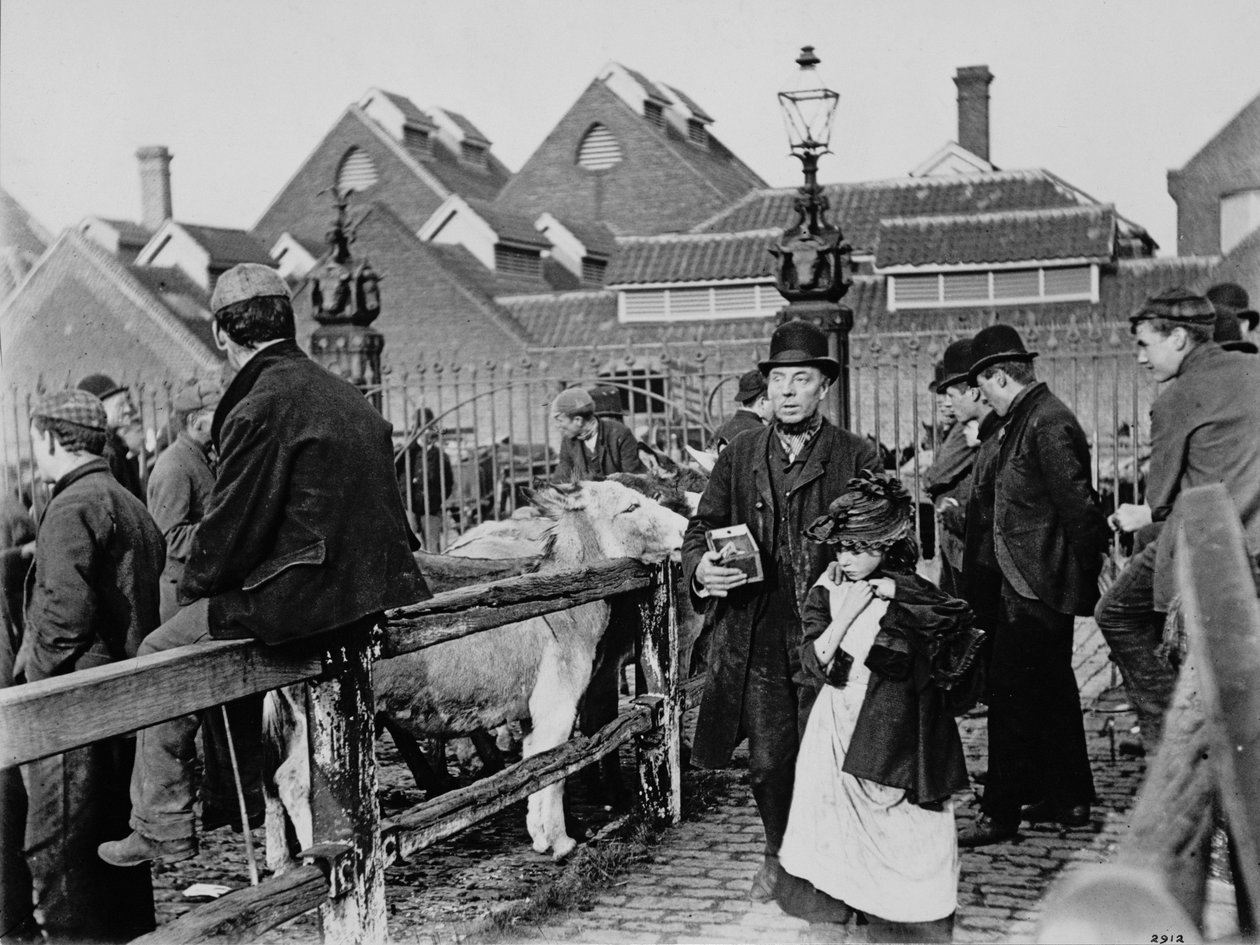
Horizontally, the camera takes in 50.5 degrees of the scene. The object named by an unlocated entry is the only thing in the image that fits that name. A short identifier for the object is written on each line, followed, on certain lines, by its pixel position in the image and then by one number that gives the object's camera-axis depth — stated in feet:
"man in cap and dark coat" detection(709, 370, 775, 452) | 26.18
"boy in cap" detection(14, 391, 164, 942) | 15.79
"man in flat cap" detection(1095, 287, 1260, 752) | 17.20
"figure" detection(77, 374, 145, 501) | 26.96
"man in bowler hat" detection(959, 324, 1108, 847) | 19.29
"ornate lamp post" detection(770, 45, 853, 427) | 33.71
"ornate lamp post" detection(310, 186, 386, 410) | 46.50
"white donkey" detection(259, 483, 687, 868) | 18.83
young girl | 14.03
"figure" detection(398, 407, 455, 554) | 42.93
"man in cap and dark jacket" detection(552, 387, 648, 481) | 31.48
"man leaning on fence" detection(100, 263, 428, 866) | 12.34
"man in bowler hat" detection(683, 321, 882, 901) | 16.16
